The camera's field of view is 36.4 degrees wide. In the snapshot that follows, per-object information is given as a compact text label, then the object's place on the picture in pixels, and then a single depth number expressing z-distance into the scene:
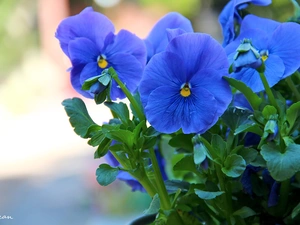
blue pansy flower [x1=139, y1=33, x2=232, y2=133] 0.35
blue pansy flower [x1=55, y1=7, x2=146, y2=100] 0.39
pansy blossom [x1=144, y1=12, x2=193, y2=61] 0.45
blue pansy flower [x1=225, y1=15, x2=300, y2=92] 0.38
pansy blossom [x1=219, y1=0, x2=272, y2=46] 0.44
